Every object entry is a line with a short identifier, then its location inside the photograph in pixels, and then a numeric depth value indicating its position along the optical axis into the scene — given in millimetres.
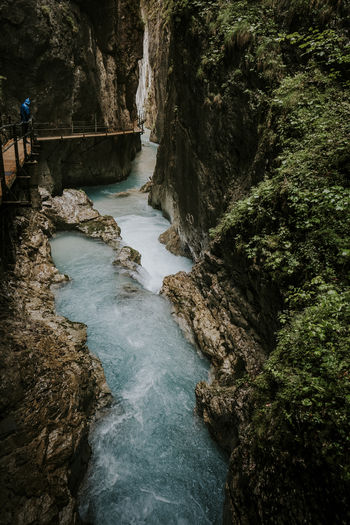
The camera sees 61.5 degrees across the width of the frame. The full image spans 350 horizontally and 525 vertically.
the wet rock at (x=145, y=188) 21766
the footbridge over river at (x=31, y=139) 6012
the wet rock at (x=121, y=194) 20691
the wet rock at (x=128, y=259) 11328
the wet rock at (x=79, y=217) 13820
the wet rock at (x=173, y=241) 12595
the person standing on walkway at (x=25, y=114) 10242
